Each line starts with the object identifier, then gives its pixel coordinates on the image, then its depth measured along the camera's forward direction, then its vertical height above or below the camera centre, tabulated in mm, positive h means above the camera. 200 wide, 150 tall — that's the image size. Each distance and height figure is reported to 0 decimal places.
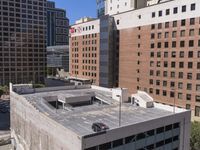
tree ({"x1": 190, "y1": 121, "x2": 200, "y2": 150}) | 46969 -15459
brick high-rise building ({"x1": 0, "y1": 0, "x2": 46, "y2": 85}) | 135125 +11033
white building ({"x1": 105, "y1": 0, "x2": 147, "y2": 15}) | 92125 +22038
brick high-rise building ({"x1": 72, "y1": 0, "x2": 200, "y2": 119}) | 64750 +3520
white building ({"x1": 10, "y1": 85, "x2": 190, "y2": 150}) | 31156 -9103
